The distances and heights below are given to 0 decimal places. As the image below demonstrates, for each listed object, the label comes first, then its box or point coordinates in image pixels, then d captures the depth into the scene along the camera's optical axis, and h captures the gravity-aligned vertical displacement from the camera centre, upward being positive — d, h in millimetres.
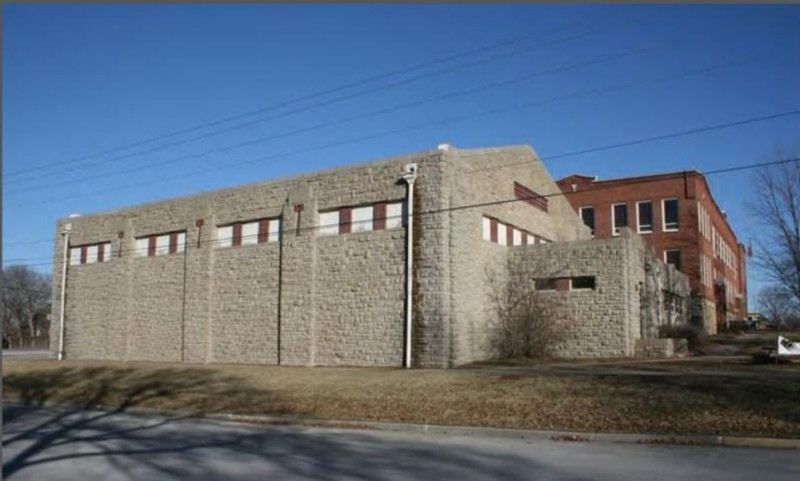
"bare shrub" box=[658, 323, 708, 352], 32375 -383
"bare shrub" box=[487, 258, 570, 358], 28703 +399
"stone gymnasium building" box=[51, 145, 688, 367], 26781 +2240
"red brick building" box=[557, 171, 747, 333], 50906 +7811
